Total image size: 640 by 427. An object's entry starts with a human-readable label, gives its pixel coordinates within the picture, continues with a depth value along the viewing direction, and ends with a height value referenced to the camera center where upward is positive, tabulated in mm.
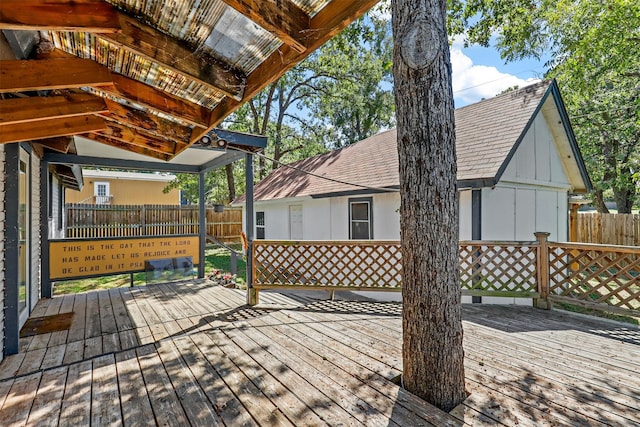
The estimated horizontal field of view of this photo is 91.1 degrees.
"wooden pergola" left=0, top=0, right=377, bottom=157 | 2047 +1302
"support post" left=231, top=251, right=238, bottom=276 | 7969 -1250
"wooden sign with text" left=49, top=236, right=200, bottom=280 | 6043 -843
